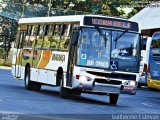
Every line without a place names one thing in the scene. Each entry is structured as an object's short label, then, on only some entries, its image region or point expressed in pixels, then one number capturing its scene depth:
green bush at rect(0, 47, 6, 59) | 64.06
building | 48.64
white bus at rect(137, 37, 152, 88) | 34.22
